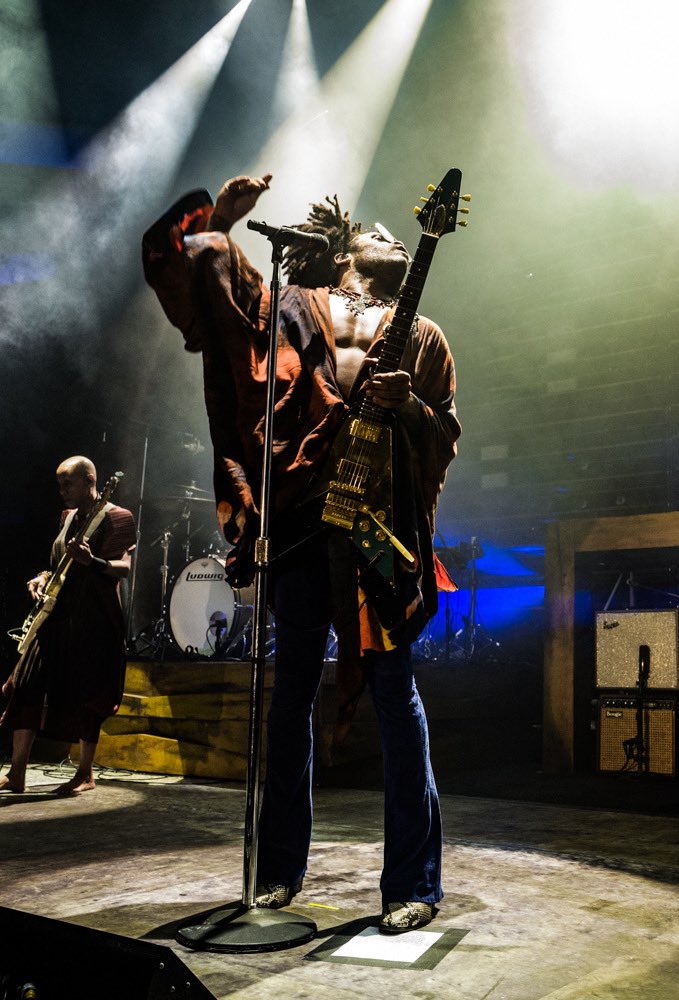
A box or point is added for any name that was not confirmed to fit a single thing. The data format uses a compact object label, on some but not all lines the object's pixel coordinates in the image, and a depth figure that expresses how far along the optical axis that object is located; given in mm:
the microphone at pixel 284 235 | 1887
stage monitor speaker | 1452
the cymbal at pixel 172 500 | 6262
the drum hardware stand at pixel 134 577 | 6422
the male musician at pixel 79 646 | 3840
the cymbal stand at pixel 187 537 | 6528
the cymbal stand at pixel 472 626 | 7035
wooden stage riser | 4305
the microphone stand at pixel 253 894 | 1568
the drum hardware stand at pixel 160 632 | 5781
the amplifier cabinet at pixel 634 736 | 4434
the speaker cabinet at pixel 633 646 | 4570
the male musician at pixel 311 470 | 1778
